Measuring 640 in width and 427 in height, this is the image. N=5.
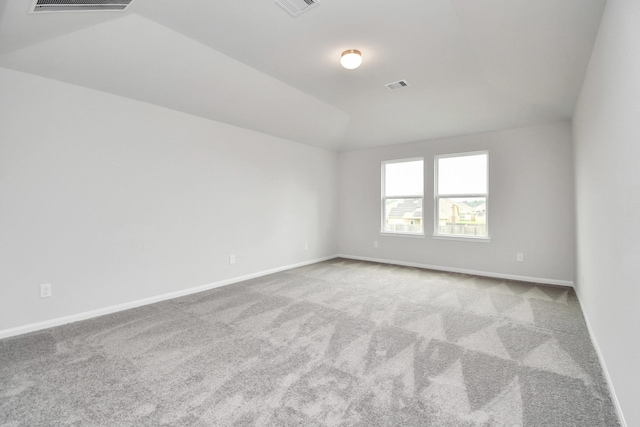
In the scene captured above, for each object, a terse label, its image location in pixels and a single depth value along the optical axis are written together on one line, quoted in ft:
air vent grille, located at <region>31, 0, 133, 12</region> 6.54
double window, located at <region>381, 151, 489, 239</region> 16.33
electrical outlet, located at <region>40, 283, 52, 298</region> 9.30
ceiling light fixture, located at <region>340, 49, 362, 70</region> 9.75
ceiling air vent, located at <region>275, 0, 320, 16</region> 7.59
